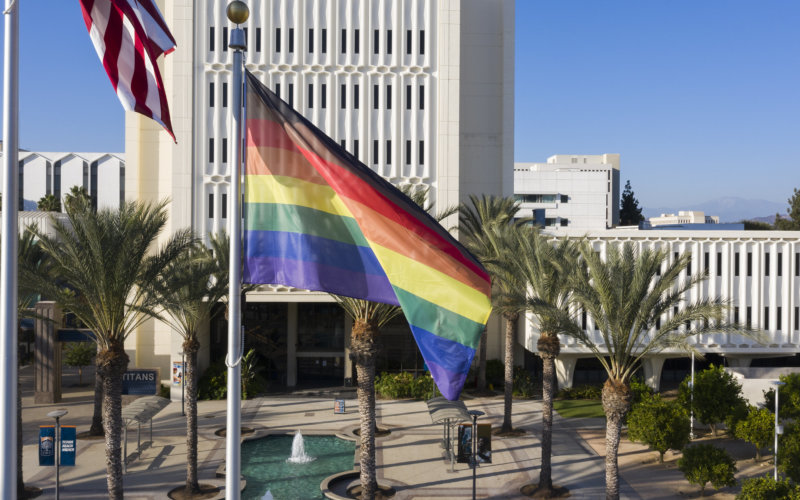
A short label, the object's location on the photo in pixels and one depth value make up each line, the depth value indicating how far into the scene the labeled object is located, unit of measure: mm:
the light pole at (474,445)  19328
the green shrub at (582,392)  35750
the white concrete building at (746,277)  35406
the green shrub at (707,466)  20250
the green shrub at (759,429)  23359
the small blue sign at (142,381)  29500
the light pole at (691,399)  26328
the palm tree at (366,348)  20797
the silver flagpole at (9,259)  7777
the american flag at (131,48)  8703
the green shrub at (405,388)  35656
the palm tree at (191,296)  19703
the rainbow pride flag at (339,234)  9219
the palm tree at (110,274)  17062
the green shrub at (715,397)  25531
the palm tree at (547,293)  19594
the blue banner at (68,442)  18109
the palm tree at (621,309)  18750
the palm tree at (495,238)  27641
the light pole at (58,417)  18122
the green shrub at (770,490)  17891
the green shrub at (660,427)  23531
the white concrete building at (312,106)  36438
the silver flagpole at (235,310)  8523
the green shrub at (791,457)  20719
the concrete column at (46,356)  32875
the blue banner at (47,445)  18344
